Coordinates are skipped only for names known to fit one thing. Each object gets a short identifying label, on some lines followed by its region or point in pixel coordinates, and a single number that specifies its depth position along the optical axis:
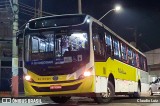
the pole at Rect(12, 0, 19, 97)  17.99
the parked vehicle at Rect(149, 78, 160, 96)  23.09
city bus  10.12
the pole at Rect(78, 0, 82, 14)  20.79
